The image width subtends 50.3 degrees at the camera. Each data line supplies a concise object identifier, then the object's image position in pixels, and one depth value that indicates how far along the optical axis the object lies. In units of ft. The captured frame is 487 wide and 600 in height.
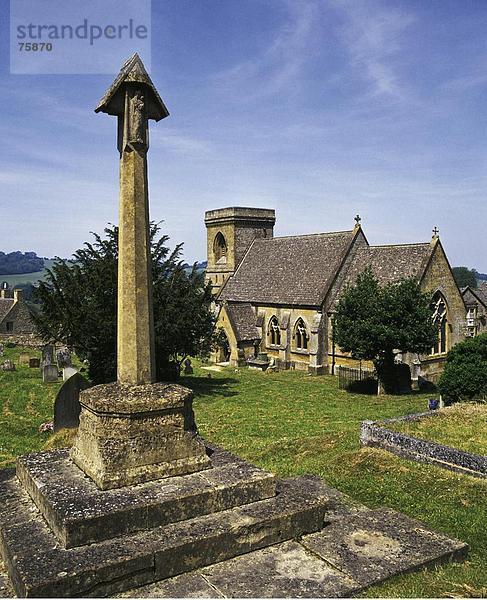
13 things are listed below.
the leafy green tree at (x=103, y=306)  63.77
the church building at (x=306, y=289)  100.15
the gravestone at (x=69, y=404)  49.57
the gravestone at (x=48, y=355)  89.09
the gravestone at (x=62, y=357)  93.41
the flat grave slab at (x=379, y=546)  20.38
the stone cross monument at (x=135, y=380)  22.29
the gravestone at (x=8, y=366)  95.86
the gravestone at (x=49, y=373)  82.79
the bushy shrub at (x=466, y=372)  57.62
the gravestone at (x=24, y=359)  104.76
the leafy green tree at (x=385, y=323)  75.92
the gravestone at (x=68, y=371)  73.41
